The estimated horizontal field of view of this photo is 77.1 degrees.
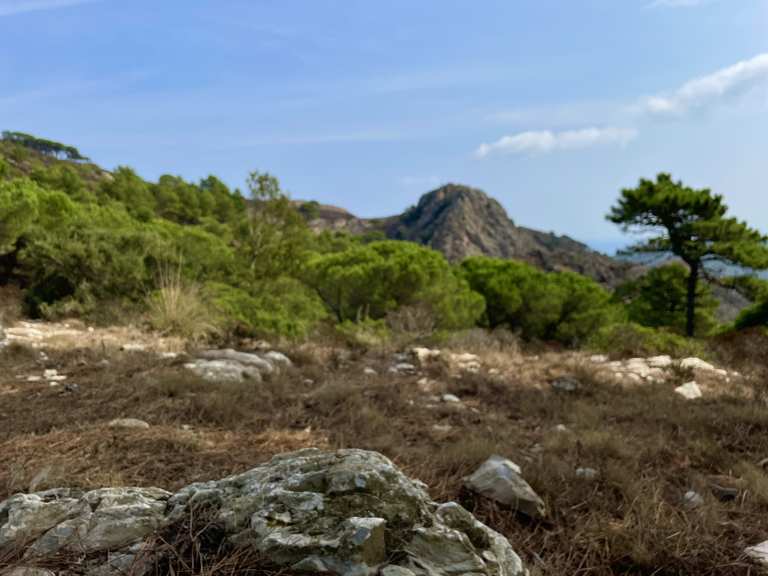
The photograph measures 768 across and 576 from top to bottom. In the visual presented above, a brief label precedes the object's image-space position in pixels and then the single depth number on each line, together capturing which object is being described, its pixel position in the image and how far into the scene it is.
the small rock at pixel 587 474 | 2.46
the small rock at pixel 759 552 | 1.76
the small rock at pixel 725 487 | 2.46
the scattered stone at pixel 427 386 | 4.49
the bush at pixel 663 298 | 18.81
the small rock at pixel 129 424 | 2.87
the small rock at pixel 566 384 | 4.70
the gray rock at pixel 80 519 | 1.19
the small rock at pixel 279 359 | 4.96
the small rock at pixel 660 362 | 5.52
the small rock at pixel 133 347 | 4.90
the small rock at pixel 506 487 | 2.06
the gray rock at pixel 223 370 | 4.09
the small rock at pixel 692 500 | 2.25
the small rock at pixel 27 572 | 1.05
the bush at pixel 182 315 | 6.07
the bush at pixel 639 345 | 6.57
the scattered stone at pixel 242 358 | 4.64
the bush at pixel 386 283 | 11.95
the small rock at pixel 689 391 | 4.38
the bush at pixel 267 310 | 6.74
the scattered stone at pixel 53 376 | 3.90
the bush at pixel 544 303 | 15.88
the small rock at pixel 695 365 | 5.36
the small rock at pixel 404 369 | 5.12
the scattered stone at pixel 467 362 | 5.38
